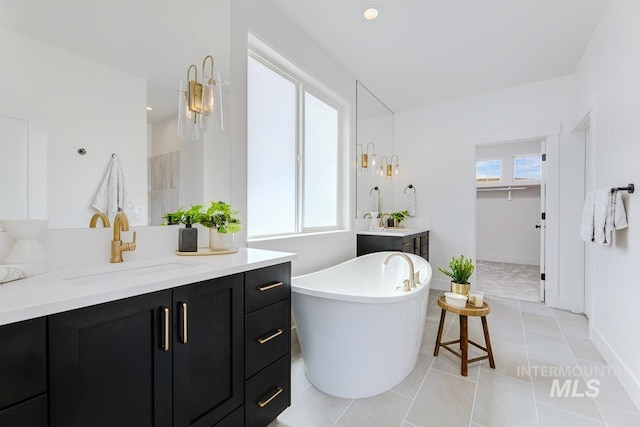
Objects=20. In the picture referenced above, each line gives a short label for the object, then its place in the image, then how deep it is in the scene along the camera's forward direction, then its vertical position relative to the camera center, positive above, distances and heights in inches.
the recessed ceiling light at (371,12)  85.3 +63.2
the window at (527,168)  219.0 +36.5
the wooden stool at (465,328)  73.7 -32.6
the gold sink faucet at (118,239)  51.5 -5.3
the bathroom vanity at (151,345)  28.2 -17.8
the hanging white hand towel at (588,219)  82.8 -1.8
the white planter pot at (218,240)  65.2 -6.9
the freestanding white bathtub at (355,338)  64.7 -31.0
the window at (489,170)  233.8 +36.3
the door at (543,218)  131.0 -2.5
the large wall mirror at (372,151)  137.0 +33.4
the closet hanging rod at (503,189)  223.5 +20.1
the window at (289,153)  90.1 +22.2
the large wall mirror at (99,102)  42.6 +19.5
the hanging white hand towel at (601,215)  73.9 -0.5
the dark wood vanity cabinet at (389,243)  124.7 -15.0
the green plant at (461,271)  81.7 -17.5
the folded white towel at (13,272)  35.6 -8.4
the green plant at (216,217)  64.7 -1.4
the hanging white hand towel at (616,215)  71.0 -0.5
